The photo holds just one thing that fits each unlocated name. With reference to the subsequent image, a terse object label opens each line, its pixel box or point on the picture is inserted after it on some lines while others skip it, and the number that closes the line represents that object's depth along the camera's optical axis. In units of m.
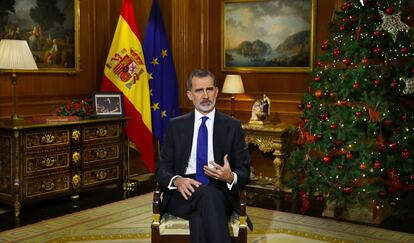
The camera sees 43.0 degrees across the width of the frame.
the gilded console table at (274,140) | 6.63
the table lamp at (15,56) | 5.27
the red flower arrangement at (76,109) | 6.19
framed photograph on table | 6.45
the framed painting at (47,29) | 6.04
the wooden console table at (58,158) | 5.46
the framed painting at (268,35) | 6.97
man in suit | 3.38
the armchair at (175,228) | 3.28
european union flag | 7.28
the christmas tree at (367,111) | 5.25
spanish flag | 6.87
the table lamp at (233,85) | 6.98
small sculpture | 6.88
